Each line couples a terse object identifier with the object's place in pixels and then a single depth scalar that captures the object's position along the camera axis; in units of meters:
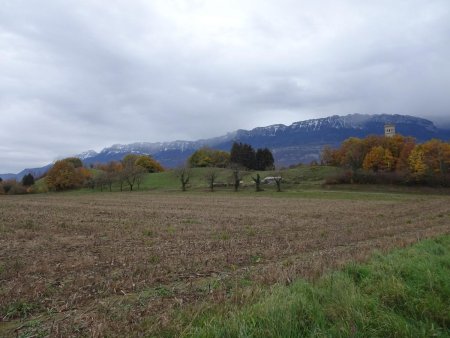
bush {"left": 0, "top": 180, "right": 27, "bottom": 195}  122.56
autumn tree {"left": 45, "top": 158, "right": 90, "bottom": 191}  123.31
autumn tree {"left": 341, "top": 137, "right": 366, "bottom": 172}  100.60
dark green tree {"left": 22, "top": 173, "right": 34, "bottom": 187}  145.26
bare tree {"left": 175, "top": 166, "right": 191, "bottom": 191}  110.44
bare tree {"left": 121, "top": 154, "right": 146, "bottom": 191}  112.38
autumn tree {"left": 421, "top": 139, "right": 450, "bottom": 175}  85.94
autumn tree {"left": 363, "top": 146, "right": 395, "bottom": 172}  106.44
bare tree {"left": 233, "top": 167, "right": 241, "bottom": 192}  94.81
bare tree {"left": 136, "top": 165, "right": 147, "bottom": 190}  114.25
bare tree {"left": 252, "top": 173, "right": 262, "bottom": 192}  89.78
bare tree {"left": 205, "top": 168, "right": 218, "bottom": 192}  97.09
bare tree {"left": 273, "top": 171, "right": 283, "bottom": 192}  87.06
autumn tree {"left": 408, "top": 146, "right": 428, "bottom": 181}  84.06
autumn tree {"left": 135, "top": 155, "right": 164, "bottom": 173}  164.00
